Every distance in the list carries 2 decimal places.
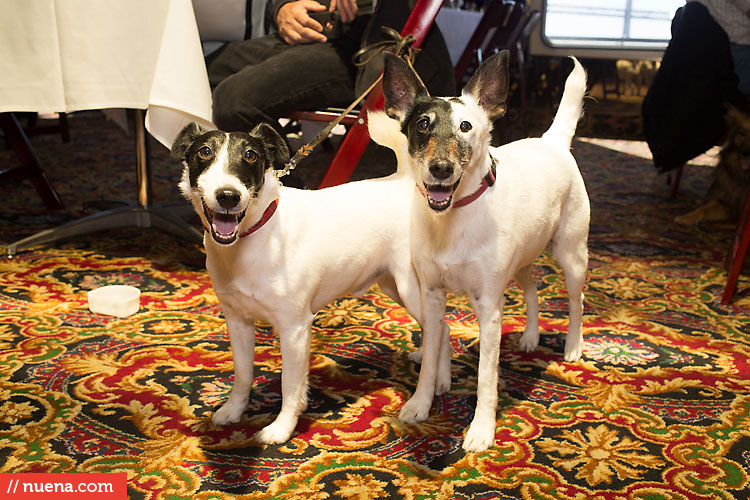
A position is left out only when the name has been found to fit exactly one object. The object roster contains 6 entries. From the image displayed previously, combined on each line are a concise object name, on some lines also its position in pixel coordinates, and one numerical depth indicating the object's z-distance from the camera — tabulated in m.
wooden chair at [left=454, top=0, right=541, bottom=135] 3.82
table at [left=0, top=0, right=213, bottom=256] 2.32
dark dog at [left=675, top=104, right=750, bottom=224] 3.55
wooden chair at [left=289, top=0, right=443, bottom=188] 2.20
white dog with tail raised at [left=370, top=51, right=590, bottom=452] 1.55
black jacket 3.49
